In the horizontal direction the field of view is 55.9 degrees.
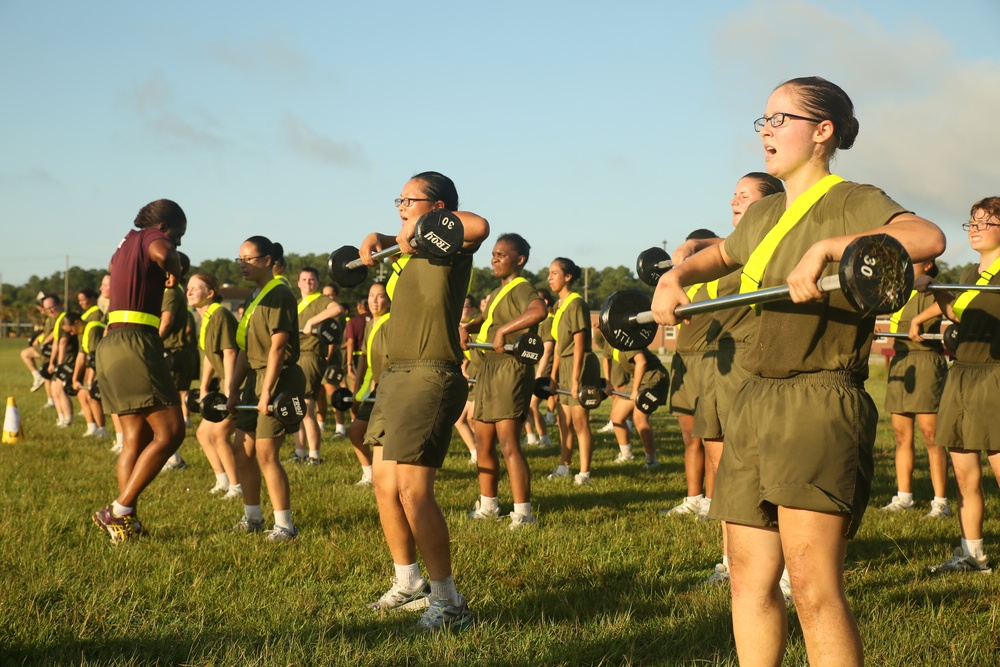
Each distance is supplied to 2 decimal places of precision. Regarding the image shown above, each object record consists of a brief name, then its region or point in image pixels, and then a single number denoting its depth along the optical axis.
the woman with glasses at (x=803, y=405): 2.98
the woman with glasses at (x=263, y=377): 6.98
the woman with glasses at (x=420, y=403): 4.82
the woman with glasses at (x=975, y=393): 5.97
